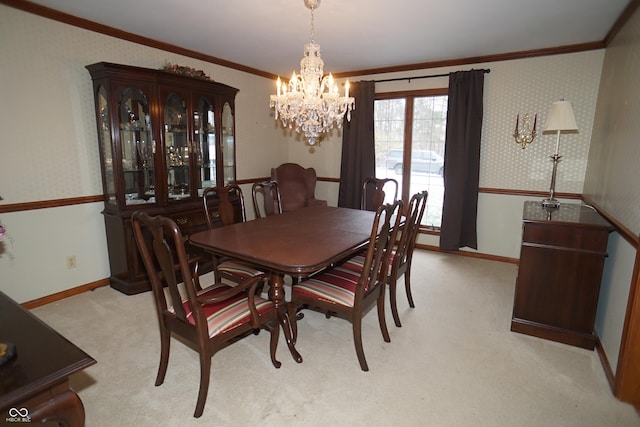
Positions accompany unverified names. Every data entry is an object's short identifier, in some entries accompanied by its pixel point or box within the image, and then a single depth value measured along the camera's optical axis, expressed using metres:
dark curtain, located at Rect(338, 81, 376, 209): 4.68
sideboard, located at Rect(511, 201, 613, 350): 2.31
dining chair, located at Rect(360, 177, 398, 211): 3.51
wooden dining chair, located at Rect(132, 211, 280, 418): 1.61
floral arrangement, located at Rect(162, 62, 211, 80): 3.39
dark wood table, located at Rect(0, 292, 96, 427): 0.96
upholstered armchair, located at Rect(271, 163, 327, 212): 4.86
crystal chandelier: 2.48
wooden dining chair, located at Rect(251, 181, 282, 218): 3.31
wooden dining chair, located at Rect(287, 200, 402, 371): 2.02
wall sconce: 3.84
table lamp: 2.78
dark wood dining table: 1.89
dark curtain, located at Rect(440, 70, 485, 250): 4.03
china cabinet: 3.00
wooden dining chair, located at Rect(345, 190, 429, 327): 2.47
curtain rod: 3.96
